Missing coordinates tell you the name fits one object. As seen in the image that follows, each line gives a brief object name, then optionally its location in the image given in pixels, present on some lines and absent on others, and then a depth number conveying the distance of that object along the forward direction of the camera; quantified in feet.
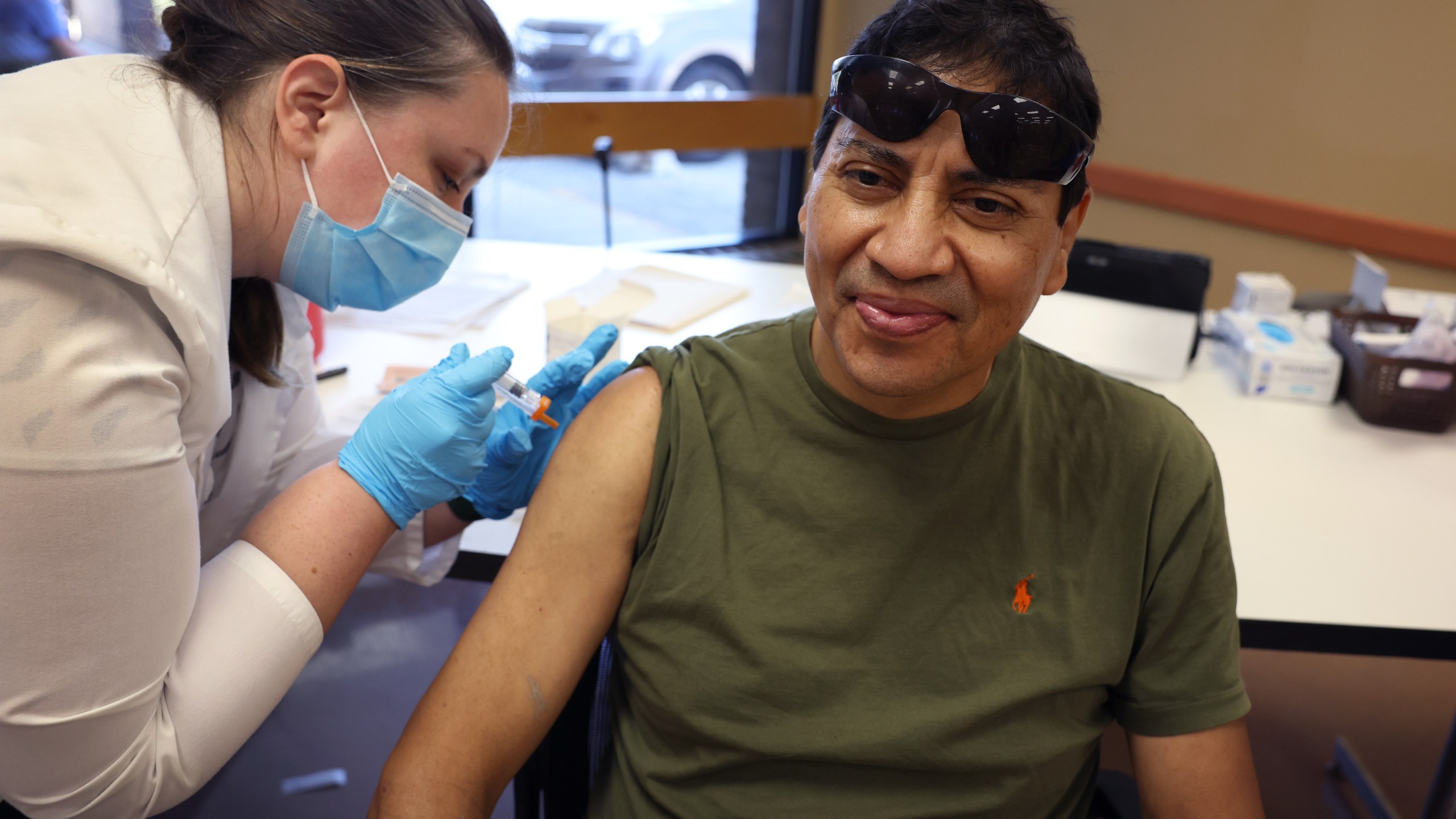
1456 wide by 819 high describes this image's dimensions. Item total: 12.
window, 15.25
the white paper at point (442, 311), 6.97
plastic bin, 6.29
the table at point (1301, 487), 4.60
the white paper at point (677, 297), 7.22
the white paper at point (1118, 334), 7.02
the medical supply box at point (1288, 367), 6.73
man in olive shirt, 3.33
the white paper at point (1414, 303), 7.46
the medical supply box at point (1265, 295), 7.70
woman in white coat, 2.79
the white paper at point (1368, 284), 7.65
